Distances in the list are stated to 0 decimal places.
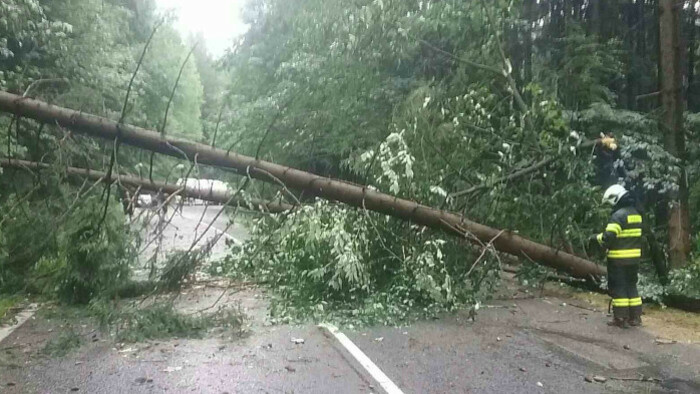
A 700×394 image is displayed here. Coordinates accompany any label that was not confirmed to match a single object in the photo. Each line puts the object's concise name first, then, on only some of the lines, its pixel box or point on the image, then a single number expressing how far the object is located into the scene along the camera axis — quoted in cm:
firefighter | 765
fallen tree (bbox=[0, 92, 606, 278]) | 727
